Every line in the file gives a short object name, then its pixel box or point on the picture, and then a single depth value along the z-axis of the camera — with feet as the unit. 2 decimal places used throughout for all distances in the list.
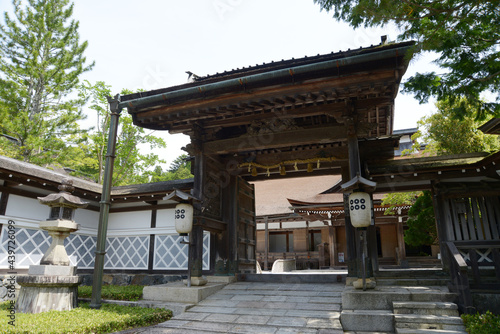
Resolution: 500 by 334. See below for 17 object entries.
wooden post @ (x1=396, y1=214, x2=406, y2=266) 55.30
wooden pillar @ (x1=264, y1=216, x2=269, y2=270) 60.57
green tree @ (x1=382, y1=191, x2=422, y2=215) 38.99
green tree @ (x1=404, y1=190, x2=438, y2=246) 31.32
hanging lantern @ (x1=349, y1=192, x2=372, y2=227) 21.04
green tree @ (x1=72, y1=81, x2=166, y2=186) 68.64
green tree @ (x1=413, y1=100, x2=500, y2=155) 37.59
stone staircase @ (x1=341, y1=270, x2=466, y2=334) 16.71
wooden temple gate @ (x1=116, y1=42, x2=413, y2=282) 22.61
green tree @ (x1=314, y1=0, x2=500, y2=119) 16.19
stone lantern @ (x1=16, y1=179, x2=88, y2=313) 21.65
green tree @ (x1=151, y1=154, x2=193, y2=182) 105.74
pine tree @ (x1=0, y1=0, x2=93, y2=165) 58.03
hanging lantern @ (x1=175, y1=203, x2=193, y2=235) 25.57
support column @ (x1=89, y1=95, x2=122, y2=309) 23.47
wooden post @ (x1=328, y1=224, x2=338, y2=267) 61.05
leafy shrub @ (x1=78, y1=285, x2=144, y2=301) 26.13
